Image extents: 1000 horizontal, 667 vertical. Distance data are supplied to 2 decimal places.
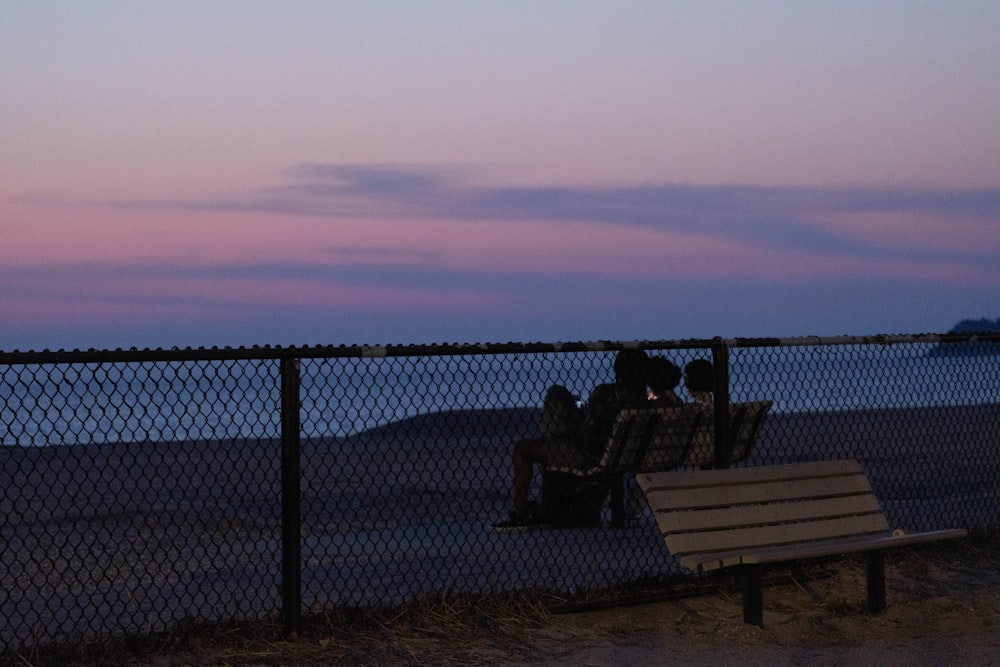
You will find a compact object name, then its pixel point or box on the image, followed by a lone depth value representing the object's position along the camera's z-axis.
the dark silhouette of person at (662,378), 9.90
